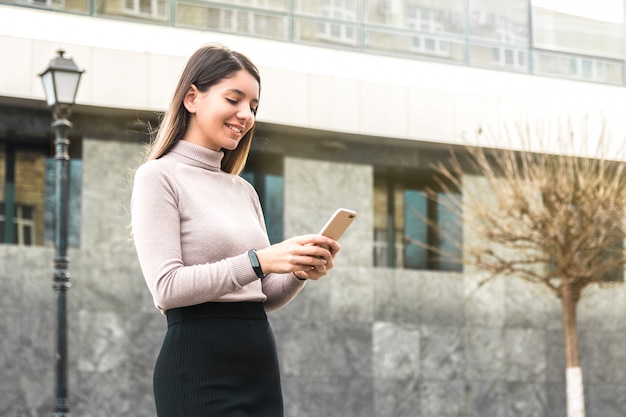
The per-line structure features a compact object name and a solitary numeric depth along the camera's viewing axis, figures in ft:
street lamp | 35.24
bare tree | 47.01
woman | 9.23
